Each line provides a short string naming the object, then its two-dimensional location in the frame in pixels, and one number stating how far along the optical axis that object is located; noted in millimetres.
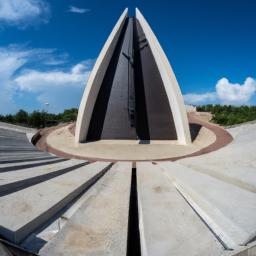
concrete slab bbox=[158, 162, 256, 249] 3439
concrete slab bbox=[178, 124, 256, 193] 5824
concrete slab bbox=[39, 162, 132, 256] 3178
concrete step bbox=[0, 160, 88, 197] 5035
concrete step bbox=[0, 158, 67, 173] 6543
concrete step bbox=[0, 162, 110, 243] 3512
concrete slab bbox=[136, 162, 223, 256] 3150
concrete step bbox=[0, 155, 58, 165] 7684
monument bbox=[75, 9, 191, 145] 14531
